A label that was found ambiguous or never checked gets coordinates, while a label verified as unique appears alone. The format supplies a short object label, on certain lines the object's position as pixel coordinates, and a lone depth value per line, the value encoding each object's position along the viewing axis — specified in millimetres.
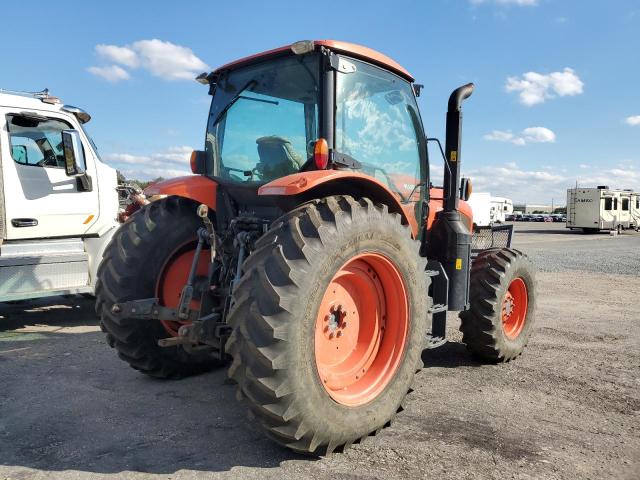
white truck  6250
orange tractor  2760
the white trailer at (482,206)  29911
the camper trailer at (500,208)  41938
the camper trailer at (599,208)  32406
